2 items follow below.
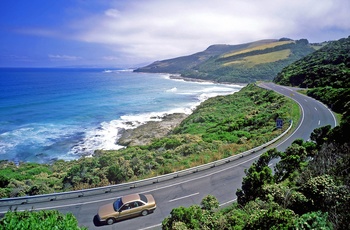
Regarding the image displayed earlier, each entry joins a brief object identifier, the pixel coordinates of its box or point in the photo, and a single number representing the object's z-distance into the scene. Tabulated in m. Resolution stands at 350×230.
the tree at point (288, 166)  13.38
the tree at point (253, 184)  11.84
